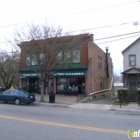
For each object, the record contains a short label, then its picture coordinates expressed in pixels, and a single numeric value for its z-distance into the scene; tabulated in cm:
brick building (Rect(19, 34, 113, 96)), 2384
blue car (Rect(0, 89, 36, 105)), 1811
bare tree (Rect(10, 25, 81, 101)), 1884
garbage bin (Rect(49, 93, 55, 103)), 1917
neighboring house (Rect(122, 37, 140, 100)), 2403
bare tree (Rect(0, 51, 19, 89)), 2626
